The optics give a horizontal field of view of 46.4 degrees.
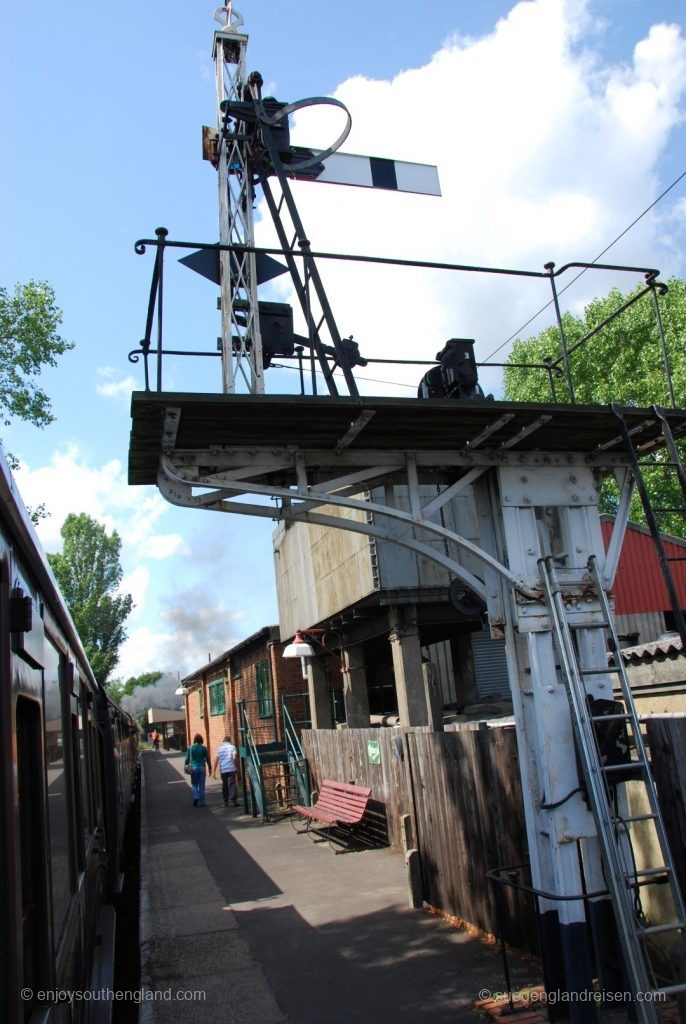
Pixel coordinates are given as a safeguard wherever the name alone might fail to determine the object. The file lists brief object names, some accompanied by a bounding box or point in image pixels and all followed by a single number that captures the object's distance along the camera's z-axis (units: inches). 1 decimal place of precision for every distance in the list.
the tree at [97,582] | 2170.3
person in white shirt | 682.2
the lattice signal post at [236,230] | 242.7
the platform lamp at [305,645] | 589.0
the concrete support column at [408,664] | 532.1
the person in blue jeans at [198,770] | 688.4
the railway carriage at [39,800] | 75.3
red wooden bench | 413.1
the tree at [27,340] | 785.6
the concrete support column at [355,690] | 625.0
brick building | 729.0
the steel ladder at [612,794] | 154.4
